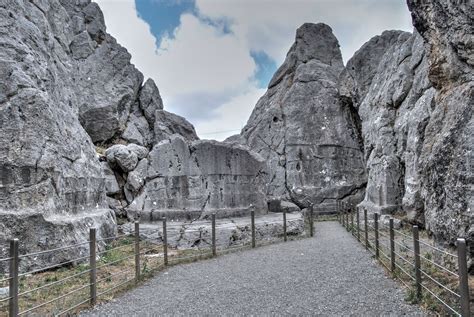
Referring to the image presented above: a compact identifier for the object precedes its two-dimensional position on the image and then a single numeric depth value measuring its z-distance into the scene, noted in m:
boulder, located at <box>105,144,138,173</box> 17.42
